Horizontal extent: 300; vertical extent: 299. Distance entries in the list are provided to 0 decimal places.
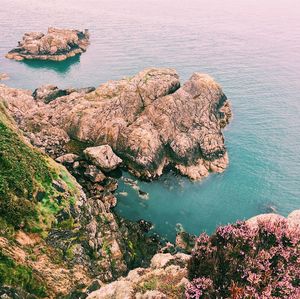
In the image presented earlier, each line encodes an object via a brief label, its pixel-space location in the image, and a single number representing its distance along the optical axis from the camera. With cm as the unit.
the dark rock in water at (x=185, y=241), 3950
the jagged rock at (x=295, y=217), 3034
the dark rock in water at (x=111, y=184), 4588
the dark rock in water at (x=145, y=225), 4106
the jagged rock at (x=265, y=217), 2888
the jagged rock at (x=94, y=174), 4544
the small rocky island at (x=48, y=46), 11006
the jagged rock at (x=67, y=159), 4685
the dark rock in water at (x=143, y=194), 4618
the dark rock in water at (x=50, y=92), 6878
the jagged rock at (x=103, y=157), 4775
